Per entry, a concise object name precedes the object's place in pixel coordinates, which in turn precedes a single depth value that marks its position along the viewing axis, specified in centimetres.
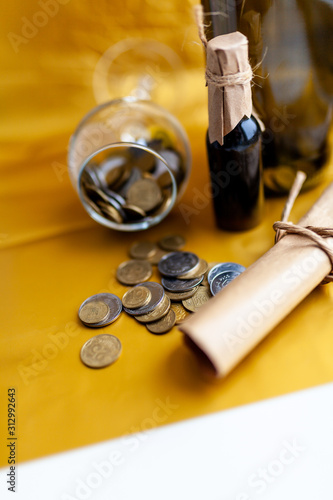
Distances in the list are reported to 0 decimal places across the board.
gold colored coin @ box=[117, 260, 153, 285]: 46
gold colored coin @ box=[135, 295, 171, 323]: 43
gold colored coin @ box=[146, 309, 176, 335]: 43
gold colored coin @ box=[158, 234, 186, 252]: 49
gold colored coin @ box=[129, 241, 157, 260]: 48
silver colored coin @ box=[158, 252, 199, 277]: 46
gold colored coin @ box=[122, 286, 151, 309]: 44
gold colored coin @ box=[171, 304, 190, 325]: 43
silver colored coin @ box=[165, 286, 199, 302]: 44
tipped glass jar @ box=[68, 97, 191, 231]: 48
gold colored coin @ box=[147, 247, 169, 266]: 48
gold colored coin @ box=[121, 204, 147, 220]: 48
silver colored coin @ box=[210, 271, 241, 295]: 44
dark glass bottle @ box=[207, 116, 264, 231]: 45
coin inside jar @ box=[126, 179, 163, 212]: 49
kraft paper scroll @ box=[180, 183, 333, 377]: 38
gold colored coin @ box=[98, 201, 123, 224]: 48
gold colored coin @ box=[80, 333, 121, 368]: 42
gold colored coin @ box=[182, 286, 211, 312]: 43
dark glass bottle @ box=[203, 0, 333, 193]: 44
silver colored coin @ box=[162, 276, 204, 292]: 44
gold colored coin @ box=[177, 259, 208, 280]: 45
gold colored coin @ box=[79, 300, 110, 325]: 44
